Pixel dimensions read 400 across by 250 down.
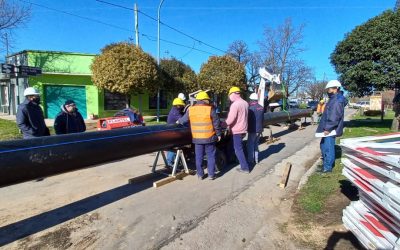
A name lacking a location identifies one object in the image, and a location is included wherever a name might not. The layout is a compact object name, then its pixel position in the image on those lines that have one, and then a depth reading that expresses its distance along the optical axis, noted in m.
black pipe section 11.17
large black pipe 3.45
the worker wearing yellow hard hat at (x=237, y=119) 6.35
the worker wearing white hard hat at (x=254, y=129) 7.04
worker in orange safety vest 5.68
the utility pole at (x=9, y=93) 20.74
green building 18.28
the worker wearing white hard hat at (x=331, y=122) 6.02
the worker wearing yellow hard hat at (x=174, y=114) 6.83
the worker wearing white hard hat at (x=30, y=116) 5.48
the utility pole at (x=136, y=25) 19.49
